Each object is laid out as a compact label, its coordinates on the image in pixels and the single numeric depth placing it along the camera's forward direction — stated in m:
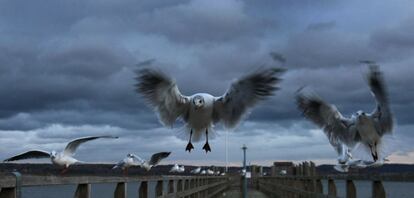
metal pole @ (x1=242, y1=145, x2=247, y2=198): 19.69
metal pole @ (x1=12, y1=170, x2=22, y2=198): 4.46
